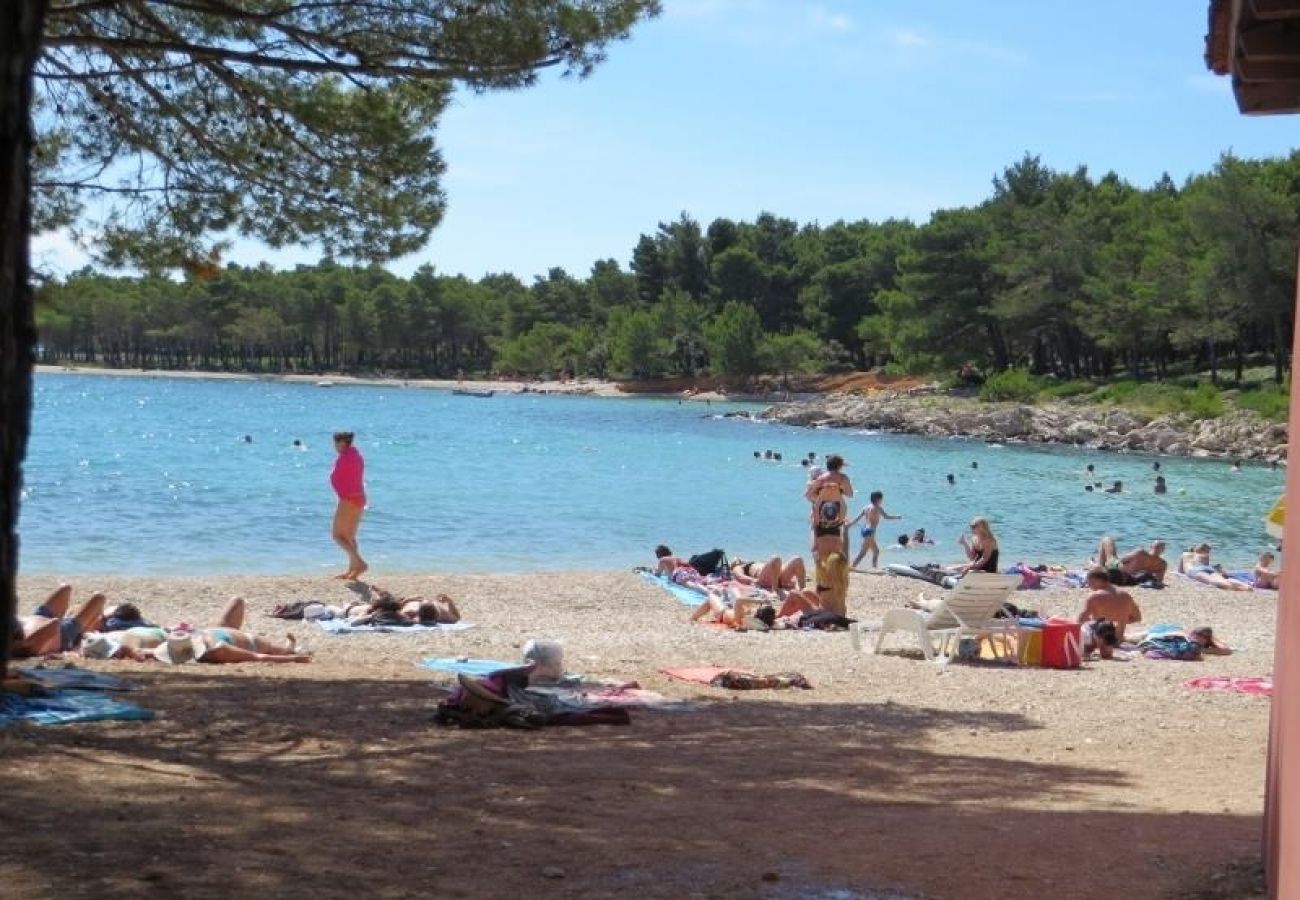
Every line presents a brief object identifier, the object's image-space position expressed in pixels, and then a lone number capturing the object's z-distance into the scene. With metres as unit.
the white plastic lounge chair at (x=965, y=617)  12.12
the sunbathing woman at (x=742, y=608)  14.10
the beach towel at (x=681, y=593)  16.45
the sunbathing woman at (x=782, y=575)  17.05
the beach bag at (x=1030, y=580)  18.67
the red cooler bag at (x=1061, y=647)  11.79
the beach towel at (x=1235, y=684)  10.65
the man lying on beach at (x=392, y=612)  12.82
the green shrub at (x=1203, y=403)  54.72
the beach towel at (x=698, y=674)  10.35
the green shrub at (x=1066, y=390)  64.38
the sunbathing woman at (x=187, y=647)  9.91
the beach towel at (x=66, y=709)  7.07
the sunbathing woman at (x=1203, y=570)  19.59
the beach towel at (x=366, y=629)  12.53
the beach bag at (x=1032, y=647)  11.82
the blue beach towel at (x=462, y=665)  10.52
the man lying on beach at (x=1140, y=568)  19.09
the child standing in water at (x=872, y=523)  20.84
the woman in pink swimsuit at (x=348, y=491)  15.44
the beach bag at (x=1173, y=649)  12.49
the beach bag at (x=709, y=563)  17.98
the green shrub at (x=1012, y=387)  65.56
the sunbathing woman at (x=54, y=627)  9.28
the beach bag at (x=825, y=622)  13.98
